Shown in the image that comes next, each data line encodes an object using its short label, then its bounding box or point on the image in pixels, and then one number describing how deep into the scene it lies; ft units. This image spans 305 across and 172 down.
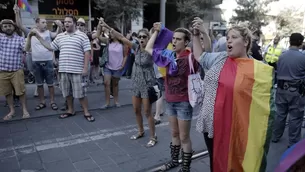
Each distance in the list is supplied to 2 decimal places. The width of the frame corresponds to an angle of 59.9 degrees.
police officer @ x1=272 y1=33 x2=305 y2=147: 13.79
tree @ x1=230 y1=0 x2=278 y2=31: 71.41
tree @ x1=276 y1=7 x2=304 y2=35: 88.91
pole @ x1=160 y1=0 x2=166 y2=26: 39.71
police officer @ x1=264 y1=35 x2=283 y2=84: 24.63
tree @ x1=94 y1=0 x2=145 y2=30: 43.39
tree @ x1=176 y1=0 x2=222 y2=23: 61.57
